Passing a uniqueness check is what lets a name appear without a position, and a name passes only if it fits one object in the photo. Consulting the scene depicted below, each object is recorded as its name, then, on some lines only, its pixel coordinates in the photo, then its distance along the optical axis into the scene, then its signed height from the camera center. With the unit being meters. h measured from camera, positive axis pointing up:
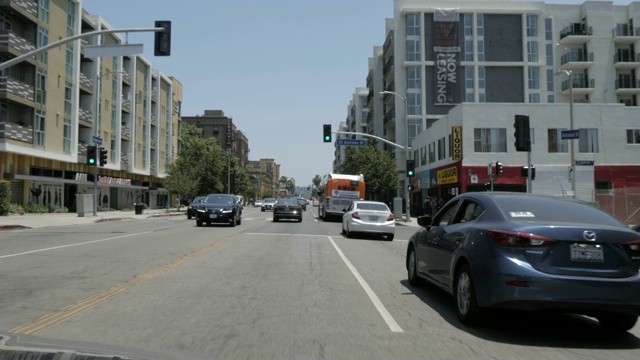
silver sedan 20.86 -0.92
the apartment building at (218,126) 126.94 +17.86
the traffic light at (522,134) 20.00 +2.46
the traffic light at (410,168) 34.28 +1.96
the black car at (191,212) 38.82 -1.03
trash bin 46.14 -0.87
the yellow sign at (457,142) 41.44 +4.42
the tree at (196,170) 59.19 +3.39
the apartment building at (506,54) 62.06 +17.16
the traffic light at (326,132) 36.19 +4.55
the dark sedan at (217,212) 26.80 -0.71
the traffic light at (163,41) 18.08 +5.45
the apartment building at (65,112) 36.91 +7.52
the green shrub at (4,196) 33.00 +0.14
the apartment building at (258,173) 191.88 +9.35
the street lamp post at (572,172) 26.84 +1.32
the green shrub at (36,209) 38.56 -0.79
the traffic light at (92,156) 32.78 +2.65
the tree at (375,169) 51.72 +2.88
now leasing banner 61.84 +16.92
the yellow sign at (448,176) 42.29 +1.88
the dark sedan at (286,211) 34.00 -0.84
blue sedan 5.57 -0.72
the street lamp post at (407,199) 36.01 -0.11
